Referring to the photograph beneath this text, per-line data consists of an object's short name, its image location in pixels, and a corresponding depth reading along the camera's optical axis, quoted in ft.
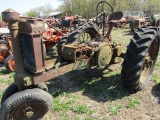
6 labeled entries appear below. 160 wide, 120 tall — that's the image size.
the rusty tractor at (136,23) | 24.43
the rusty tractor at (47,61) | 5.28
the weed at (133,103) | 7.01
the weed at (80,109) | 6.78
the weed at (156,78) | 8.93
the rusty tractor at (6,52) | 10.86
